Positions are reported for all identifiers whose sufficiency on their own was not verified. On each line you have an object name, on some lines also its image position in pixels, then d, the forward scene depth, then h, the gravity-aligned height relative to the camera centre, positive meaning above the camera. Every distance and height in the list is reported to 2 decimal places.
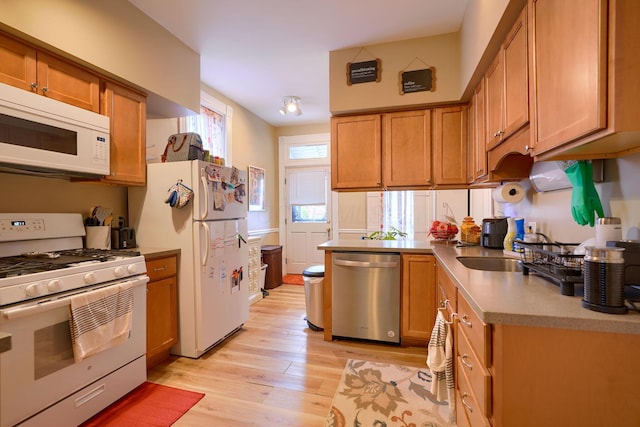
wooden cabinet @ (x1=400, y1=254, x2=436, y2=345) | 2.57 -0.72
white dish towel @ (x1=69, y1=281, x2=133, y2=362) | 1.60 -0.60
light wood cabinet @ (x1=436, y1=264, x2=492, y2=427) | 0.98 -0.57
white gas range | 1.38 -0.55
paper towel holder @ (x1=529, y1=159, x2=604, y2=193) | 1.37 +0.21
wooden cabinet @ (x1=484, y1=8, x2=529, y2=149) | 1.48 +0.71
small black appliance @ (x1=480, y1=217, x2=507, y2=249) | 2.36 -0.15
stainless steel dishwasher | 2.66 -0.75
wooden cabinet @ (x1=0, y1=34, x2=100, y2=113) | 1.68 +0.85
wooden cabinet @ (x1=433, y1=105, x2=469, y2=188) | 2.84 +0.63
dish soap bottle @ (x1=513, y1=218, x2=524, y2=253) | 2.20 -0.11
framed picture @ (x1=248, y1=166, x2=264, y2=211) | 4.70 +0.39
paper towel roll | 2.21 +0.15
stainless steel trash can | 3.07 -0.87
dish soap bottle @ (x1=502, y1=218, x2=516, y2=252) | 2.18 -0.16
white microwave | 1.61 +0.46
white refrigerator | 2.45 -0.19
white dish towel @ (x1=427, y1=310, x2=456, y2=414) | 1.56 -0.78
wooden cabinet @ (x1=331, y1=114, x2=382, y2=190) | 3.04 +0.62
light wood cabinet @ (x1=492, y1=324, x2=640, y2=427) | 0.83 -0.47
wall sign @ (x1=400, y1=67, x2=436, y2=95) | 2.79 +1.23
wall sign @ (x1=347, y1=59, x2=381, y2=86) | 2.93 +1.38
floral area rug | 1.77 -1.21
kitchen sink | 1.94 -0.33
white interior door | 5.49 -0.04
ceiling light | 4.13 +1.48
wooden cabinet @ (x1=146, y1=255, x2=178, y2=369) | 2.24 -0.74
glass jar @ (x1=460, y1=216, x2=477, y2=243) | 2.77 -0.16
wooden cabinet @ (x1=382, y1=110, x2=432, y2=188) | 2.93 +0.62
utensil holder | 2.28 -0.18
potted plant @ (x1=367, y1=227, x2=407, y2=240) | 3.89 -0.31
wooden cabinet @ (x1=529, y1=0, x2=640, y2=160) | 0.84 +0.44
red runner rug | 1.75 -1.21
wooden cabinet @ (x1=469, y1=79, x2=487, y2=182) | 2.26 +0.62
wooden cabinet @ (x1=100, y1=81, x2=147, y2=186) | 2.23 +0.63
